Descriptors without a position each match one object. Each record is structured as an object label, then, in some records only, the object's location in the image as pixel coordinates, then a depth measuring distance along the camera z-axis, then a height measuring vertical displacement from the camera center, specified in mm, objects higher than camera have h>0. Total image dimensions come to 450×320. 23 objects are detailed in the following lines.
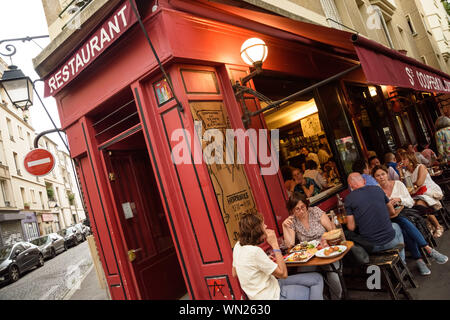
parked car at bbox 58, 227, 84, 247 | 20325 -295
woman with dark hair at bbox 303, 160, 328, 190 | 6730 -446
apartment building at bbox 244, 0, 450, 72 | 8422 +4583
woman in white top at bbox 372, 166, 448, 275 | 4031 -1260
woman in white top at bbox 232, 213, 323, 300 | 2852 -910
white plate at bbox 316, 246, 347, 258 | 3088 -1031
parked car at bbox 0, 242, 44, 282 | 11531 -513
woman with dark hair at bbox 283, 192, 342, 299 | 3895 -808
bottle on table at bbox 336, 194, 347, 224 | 4418 -981
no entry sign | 5508 +1444
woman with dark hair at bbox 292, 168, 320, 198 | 6168 -503
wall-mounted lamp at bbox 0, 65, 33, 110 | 5469 +2923
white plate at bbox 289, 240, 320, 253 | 3583 -1013
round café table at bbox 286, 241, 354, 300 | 3040 -1065
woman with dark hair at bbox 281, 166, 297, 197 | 6297 -265
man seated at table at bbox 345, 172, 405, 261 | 3645 -937
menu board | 3703 +42
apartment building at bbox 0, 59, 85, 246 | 20656 +4408
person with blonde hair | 5055 -1207
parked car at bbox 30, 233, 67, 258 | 15773 -338
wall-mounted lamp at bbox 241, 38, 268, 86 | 4199 +1714
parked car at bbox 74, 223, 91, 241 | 24481 -96
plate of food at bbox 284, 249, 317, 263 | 3232 -1028
